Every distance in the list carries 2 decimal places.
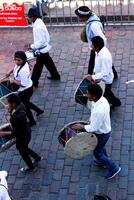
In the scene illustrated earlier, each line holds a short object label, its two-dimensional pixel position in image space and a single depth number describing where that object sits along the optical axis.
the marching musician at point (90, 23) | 9.24
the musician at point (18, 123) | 7.39
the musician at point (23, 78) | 8.49
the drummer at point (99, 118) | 7.23
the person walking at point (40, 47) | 9.43
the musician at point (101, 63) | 8.49
